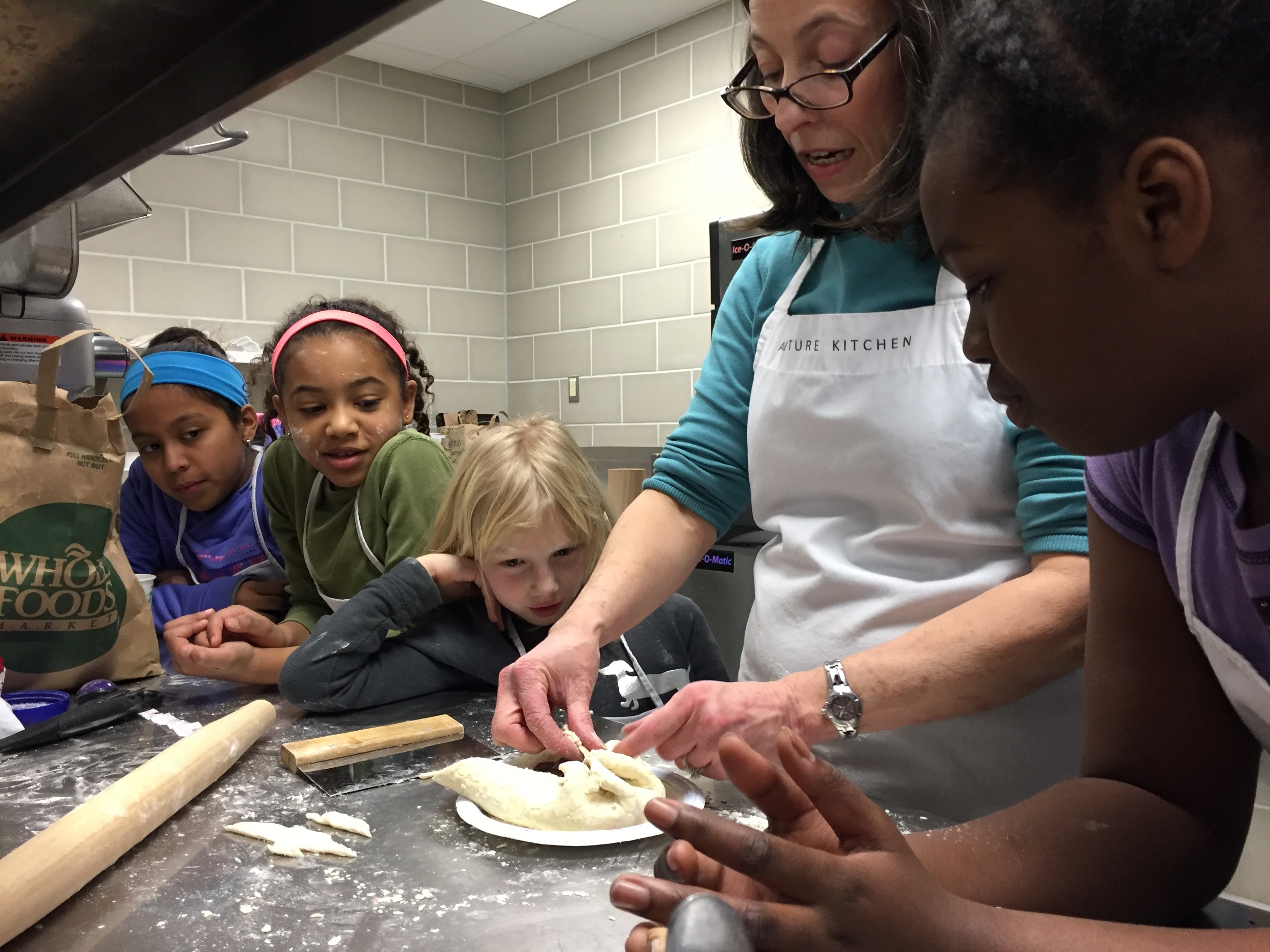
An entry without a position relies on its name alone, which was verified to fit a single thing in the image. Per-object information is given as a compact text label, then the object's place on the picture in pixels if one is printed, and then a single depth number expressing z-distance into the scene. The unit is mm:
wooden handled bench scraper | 967
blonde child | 1326
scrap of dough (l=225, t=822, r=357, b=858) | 788
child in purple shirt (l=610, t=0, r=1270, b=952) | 418
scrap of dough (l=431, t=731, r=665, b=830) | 827
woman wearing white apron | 861
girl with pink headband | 1568
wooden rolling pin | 676
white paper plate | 788
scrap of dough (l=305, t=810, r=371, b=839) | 830
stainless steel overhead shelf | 456
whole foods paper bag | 1256
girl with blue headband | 1819
